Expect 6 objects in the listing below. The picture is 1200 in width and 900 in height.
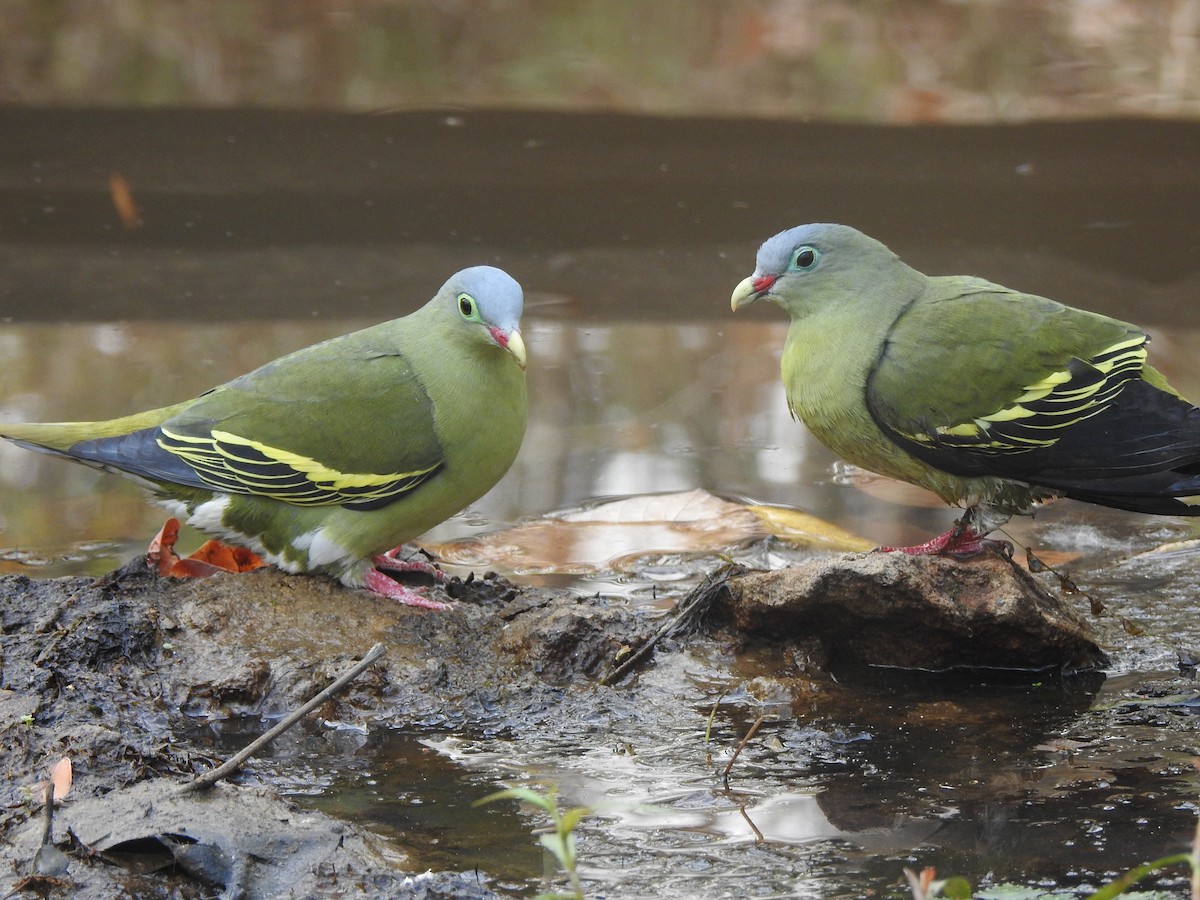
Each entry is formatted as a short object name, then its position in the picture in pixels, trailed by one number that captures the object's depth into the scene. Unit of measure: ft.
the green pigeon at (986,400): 25.50
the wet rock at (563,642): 25.20
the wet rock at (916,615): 24.84
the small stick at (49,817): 16.99
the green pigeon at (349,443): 26.63
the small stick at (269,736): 17.63
